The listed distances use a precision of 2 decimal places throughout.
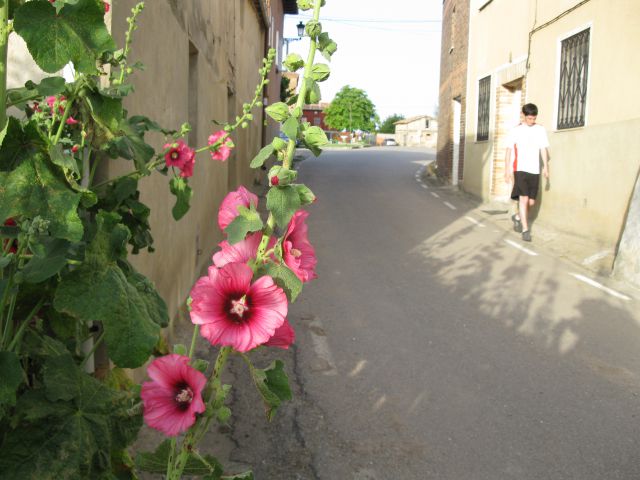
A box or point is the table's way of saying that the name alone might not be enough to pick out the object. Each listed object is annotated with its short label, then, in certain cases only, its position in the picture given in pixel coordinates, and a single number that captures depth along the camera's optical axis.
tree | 95.25
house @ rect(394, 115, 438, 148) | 94.50
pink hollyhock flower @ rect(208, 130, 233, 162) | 3.08
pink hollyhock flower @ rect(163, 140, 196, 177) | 2.67
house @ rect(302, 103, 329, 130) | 97.19
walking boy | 10.92
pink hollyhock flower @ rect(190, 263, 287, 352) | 1.21
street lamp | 30.41
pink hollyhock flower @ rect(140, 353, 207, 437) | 1.27
